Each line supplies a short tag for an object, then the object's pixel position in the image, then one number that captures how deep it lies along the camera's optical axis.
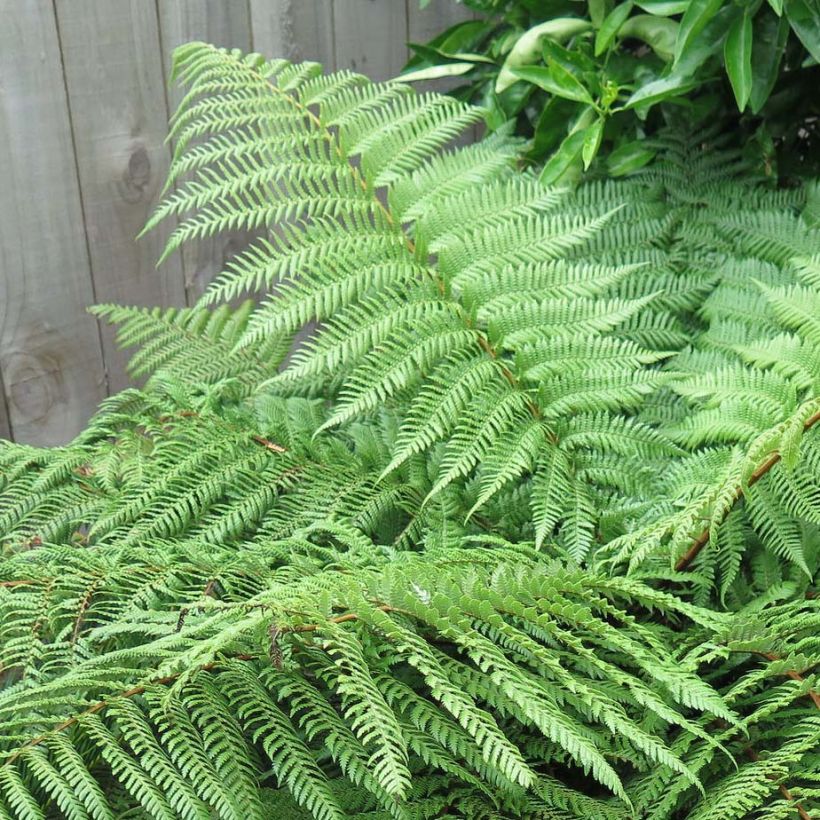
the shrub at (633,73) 1.62
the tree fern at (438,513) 0.95
